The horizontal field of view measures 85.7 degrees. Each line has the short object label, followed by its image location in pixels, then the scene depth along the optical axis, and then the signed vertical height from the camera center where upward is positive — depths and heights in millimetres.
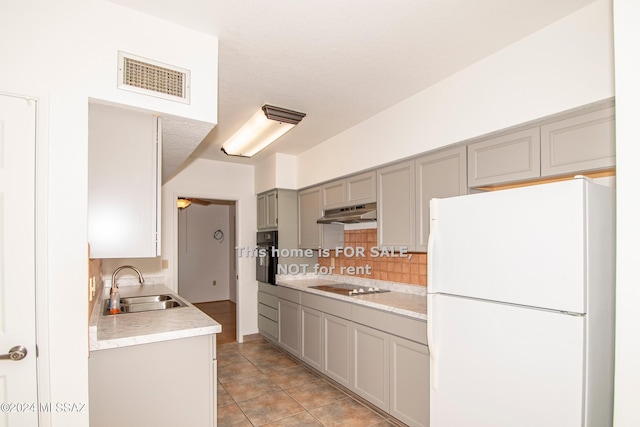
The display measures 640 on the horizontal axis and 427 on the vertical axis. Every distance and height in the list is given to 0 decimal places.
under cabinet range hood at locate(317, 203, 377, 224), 3252 -16
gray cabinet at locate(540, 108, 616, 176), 1703 +363
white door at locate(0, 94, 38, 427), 1454 -215
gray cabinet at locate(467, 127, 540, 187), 2012 +339
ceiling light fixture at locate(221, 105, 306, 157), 3023 +801
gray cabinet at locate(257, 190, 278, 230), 4570 +37
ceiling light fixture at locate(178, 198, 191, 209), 6254 +184
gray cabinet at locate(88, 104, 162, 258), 1744 +157
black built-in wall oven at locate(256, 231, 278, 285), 4496 -602
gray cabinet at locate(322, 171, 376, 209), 3307 +227
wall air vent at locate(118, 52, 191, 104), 1738 +713
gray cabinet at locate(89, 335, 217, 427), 1738 -921
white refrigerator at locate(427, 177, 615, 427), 1391 -435
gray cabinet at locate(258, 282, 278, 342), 4465 -1337
